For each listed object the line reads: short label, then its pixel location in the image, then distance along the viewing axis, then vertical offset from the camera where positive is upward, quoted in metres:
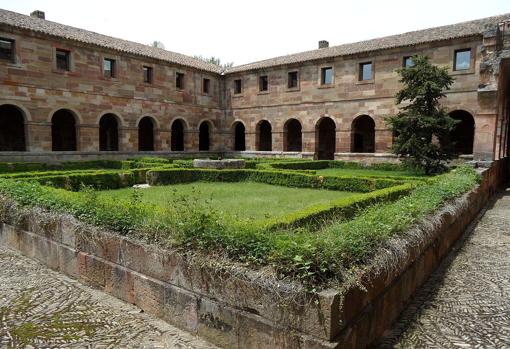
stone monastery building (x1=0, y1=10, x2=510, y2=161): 18.45 +2.92
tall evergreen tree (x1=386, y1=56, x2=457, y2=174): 16.27 +1.05
